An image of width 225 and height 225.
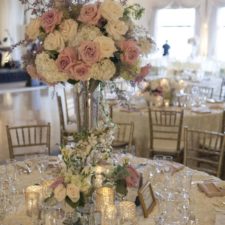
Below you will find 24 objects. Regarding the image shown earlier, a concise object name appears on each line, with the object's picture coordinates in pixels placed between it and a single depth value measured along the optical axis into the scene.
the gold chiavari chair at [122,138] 4.81
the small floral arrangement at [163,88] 5.46
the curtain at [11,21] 14.67
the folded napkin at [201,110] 5.25
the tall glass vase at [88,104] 1.93
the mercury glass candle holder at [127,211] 1.97
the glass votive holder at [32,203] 2.05
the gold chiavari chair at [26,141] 3.65
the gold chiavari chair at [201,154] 3.67
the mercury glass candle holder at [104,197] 1.93
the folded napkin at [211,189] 2.39
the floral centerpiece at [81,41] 1.72
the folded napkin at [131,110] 5.19
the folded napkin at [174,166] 2.75
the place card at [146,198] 2.10
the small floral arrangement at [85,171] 1.74
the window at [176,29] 11.94
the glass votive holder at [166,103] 5.52
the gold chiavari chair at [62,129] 5.28
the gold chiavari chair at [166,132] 4.83
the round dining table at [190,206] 2.07
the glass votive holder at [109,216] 1.83
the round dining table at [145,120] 5.11
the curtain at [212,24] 11.31
